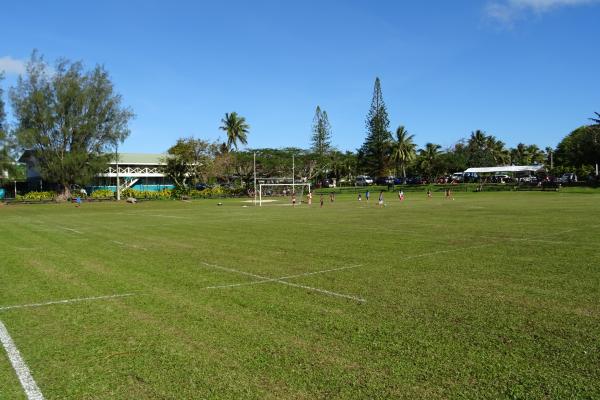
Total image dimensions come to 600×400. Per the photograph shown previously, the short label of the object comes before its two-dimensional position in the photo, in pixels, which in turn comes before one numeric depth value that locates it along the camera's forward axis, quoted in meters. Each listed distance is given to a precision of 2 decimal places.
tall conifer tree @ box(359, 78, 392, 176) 93.62
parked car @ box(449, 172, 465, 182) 95.75
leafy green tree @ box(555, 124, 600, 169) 69.06
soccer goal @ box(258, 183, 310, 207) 72.77
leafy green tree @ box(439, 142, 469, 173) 99.38
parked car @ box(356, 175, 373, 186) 105.14
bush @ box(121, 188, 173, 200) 65.06
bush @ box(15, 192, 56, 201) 57.82
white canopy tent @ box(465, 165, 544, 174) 76.75
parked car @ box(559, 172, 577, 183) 69.35
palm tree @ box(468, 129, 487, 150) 111.81
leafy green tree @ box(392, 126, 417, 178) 99.25
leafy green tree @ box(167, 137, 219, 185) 72.19
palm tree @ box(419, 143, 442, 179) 100.69
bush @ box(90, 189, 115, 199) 64.56
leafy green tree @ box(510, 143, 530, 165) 124.12
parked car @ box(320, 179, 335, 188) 104.70
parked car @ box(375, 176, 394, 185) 100.28
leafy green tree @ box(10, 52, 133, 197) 58.38
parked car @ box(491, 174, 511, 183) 85.95
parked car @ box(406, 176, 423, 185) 93.06
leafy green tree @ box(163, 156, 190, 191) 72.94
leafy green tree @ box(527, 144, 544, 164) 123.75
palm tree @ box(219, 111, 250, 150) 94.94
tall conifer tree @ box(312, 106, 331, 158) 100.81
